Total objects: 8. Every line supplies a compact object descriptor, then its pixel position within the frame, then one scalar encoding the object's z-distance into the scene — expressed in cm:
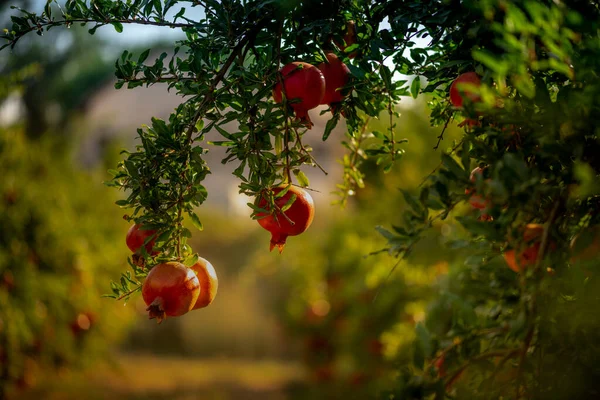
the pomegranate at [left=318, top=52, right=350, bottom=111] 257
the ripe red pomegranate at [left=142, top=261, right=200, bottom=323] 249
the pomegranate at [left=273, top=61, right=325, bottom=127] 248
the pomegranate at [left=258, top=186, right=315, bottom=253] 256
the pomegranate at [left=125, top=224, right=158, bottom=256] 254
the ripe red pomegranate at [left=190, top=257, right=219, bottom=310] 258
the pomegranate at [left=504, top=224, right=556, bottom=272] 235
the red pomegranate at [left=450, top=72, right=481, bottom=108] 239
